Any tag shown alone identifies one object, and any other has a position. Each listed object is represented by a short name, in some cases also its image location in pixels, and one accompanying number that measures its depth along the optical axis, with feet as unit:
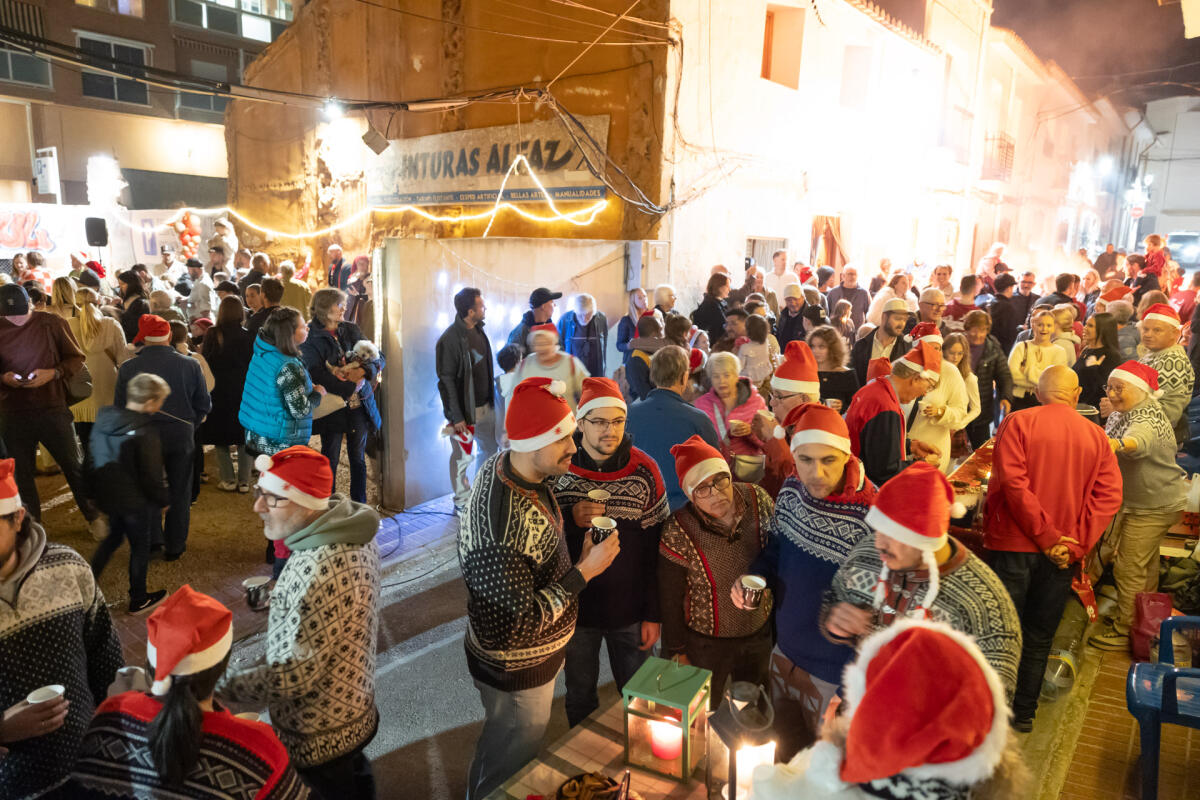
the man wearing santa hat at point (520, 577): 8.66
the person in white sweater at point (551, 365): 20.49
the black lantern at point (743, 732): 7.00
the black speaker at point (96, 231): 50.62
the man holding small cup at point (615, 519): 11.07
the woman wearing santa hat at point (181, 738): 5.83
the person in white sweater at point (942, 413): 18.08
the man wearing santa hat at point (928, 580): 7.85
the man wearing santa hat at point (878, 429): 14.33
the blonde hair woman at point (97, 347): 21.98
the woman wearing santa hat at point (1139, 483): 15.35
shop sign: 38.37
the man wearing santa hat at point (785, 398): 14.78
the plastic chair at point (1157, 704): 10.80
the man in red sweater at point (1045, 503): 12.47
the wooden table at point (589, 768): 7.92
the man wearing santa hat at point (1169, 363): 18.07
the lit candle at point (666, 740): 8.18
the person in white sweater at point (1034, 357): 23.61
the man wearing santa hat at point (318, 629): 7.85
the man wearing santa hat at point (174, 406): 18.06
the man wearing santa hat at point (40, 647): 7.45
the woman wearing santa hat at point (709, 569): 10.44
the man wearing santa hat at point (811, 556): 9.90
